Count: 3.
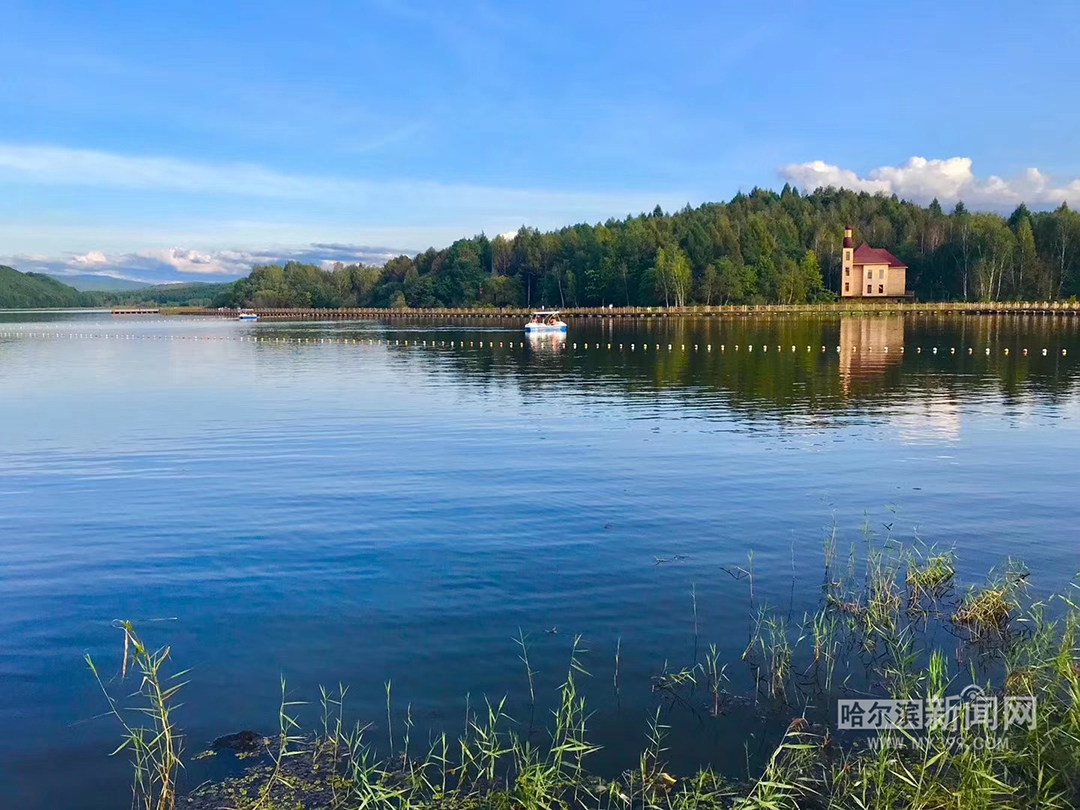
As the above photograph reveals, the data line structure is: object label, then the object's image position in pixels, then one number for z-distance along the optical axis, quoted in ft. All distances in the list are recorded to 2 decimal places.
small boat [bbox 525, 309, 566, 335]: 317.22
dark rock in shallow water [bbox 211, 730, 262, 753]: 28.96
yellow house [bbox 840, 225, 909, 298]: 500.74
